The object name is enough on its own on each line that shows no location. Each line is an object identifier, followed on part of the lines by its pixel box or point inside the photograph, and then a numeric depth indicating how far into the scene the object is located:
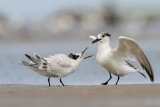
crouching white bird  17.23
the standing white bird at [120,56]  17.80
